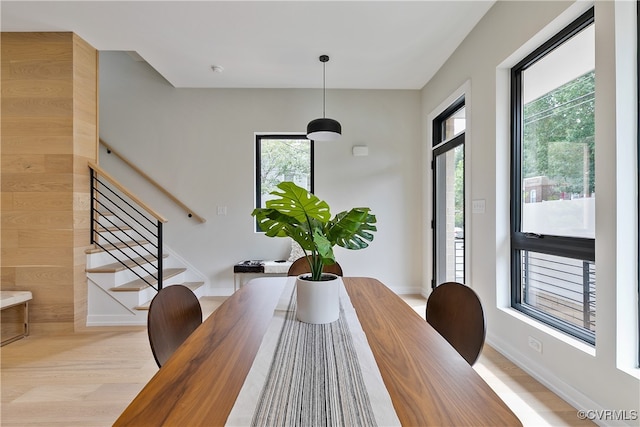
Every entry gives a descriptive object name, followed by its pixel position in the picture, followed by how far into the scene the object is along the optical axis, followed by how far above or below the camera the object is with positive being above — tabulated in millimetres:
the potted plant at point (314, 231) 1038 -68
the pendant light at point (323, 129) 3139 +913
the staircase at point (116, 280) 2893 -698
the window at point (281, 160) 4215 +770
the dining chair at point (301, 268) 2102 -397
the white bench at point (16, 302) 2488 -766
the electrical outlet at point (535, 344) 1961 -892
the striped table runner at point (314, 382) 603 -419
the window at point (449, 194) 3215 +235
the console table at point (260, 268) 3695 -693
